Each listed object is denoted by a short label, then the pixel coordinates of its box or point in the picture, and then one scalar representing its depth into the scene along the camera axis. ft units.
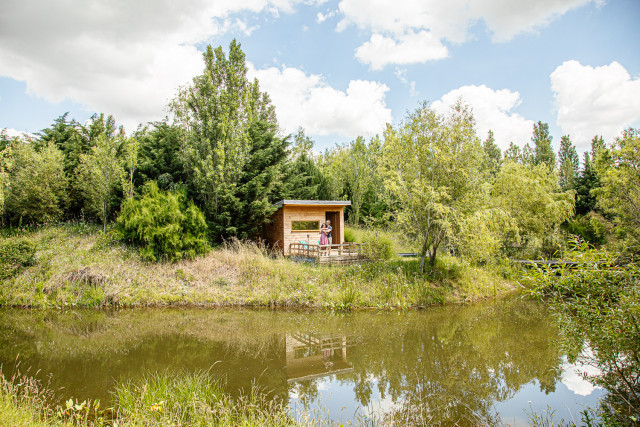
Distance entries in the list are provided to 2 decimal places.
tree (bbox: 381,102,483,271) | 43.91
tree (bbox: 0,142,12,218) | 53.47
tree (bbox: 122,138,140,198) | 57.38
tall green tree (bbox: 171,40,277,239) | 56.85
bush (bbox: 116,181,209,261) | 48.29
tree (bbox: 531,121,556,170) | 135.95
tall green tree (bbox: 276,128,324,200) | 75.25
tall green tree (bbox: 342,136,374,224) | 92.94
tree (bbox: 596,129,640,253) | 49.06
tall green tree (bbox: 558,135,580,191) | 146.51
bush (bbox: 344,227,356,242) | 69.91
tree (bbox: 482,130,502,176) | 152.69
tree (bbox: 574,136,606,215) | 96.84
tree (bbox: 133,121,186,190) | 63.62
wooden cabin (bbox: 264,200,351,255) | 61.26
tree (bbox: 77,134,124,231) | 58.13
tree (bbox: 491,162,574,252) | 64.03
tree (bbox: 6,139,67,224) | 64.08
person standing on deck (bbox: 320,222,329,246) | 56.49
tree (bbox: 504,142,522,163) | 156.58
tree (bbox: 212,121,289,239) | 57.36
